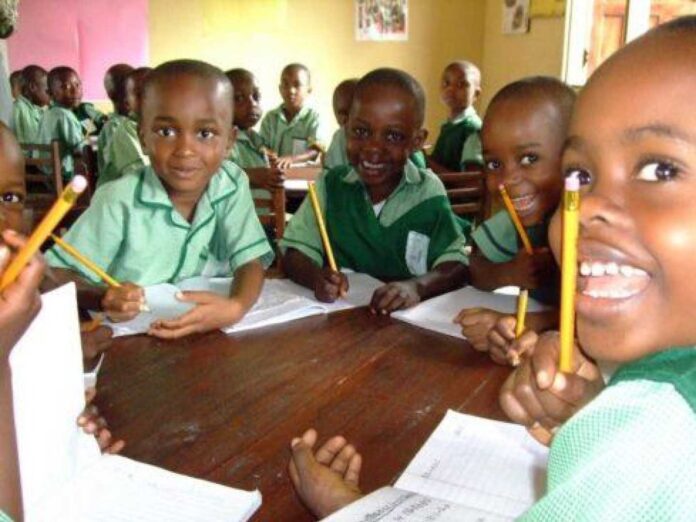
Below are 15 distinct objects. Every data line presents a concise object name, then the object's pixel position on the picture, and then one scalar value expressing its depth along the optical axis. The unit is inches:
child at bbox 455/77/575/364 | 54.1
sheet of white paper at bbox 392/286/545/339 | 45.6
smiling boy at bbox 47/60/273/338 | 53.6
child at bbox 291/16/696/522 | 15.8
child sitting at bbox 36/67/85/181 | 185.8
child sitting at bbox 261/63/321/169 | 179.8
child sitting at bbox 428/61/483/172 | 135.2
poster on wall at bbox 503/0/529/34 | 179.0
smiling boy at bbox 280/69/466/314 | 64.0
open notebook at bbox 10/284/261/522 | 24.5
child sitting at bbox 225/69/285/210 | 141.6
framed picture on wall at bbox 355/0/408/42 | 216.5
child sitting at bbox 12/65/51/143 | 199.8
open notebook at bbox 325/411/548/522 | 24.5
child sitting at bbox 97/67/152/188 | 126.8
